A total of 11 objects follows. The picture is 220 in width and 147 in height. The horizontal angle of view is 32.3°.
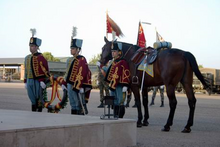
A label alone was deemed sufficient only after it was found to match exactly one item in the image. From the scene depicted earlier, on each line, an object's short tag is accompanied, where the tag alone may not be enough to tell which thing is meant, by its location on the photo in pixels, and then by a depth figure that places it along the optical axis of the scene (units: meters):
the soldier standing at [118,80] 9.90
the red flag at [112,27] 13.36
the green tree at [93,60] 97.59
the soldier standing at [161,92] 17.64
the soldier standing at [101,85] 16.59
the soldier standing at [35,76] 10.23
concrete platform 5.22
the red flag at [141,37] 20.21
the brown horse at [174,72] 9.59
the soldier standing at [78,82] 9.61
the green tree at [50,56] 101.50
